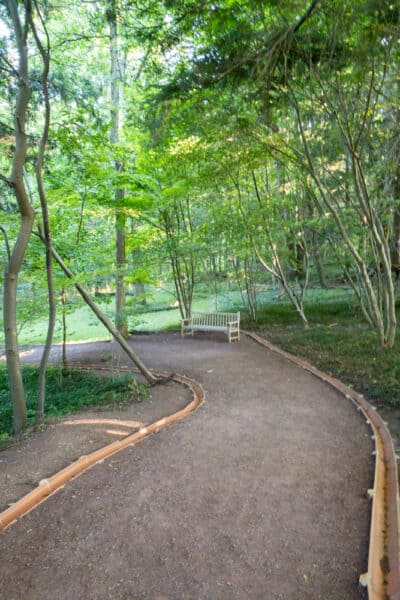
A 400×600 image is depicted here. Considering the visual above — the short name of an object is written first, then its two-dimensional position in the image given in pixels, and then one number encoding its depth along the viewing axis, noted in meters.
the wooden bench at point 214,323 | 9.79
